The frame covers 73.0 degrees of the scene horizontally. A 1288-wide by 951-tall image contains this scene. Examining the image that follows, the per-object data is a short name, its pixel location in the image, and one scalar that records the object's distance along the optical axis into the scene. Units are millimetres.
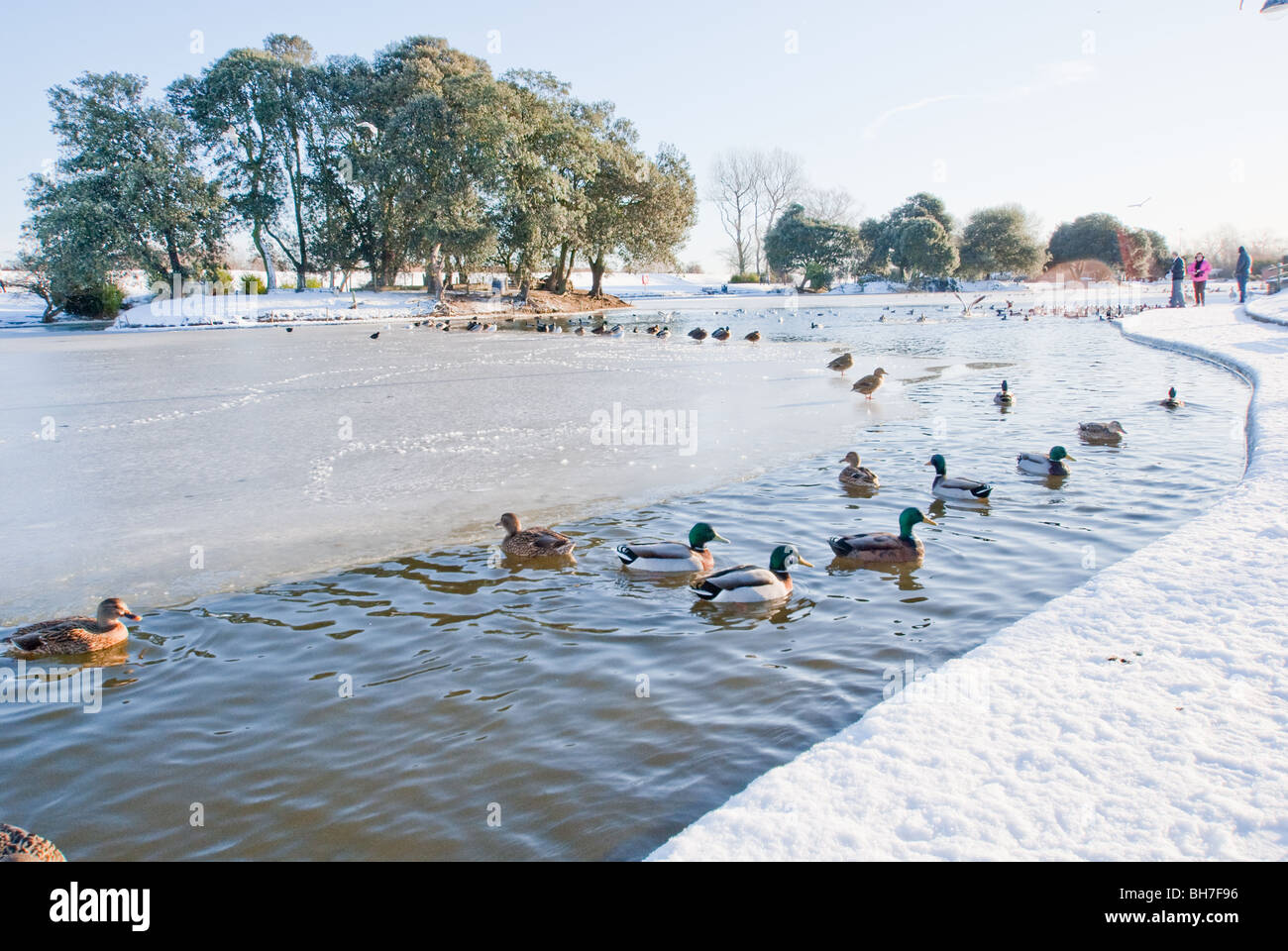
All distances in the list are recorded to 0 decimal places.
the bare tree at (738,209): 107625
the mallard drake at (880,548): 7156
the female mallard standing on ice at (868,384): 16375
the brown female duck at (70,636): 5594
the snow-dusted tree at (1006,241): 82938
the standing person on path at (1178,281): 34906
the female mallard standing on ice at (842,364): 19828
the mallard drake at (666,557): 6902
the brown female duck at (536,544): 7184
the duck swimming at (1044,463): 9953
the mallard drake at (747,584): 6340
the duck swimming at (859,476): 9633
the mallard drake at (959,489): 9019
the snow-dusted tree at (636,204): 57750
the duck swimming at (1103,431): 11734
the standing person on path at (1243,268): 31875
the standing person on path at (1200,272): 33375
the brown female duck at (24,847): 3232
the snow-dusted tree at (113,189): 44750
